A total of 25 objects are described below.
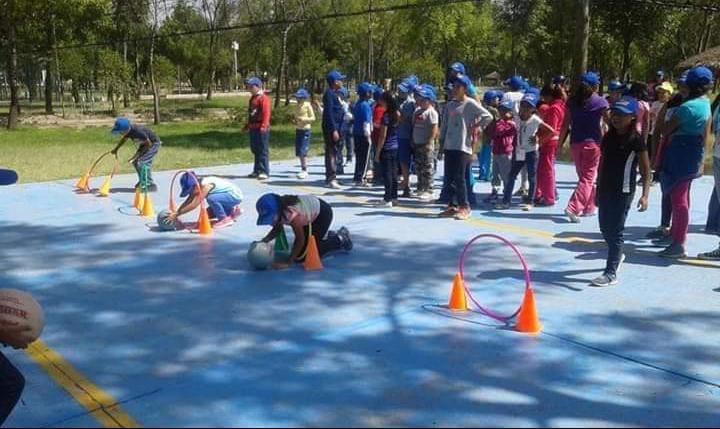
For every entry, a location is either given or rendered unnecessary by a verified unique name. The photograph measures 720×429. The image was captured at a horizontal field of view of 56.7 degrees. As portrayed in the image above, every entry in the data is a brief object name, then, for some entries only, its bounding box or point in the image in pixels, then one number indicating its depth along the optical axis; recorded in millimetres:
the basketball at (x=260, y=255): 6344
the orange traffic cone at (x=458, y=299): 5298
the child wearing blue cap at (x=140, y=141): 10031
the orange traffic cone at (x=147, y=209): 9098
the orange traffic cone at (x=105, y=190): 10680
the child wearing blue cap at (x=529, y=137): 8891
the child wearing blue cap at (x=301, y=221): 5918
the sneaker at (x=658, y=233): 7516
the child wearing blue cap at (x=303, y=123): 11969
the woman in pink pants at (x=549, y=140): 9195
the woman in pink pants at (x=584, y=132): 8250
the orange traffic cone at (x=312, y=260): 6422
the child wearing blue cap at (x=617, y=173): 5699
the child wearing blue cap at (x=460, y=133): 8391
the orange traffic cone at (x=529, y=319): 4793
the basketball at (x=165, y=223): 8117
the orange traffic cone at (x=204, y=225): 7992
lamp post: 55959
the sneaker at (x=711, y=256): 6676
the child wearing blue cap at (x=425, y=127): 9477
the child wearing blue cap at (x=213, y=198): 7891
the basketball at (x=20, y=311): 3117
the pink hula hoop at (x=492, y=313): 5031
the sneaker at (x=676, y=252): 6766
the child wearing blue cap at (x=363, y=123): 10750
